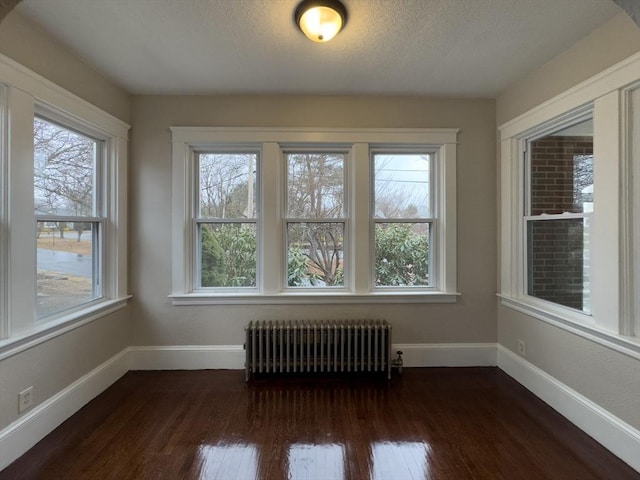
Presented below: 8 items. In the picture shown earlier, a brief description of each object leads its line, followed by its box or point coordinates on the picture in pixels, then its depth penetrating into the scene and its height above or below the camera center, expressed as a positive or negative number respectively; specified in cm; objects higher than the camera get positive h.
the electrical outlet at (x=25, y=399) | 186 -94
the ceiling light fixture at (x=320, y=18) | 175 +124
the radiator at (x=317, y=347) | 273 -93
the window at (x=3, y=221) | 179 +10
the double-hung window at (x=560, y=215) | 220 +17
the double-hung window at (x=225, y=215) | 303 +22
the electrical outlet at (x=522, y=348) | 267 -92
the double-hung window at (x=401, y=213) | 308 +24
